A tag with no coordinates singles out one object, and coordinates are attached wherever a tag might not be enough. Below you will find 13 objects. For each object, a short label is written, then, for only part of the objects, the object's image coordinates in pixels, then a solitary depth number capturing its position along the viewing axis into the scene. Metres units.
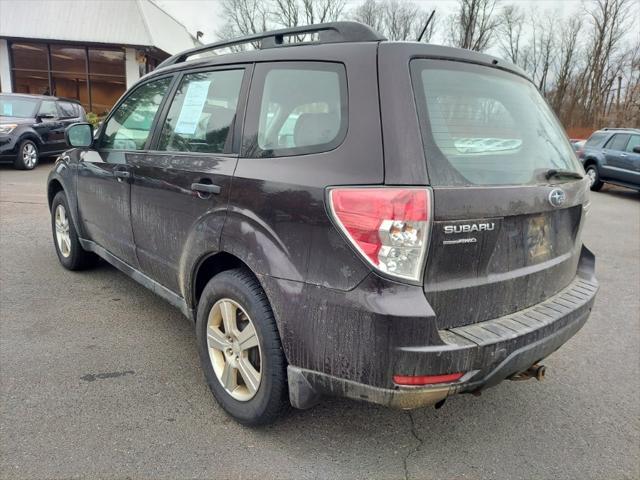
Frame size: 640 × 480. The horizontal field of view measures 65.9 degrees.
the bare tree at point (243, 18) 47.28
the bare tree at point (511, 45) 52.28
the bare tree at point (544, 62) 54.59
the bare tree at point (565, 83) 46.75
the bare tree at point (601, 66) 42.81
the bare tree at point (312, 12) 46.91
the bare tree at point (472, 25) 44.09
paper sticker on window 2.97
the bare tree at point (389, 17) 46.84
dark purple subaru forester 1.94
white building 20.83
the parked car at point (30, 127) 11.38
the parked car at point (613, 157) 12.77
